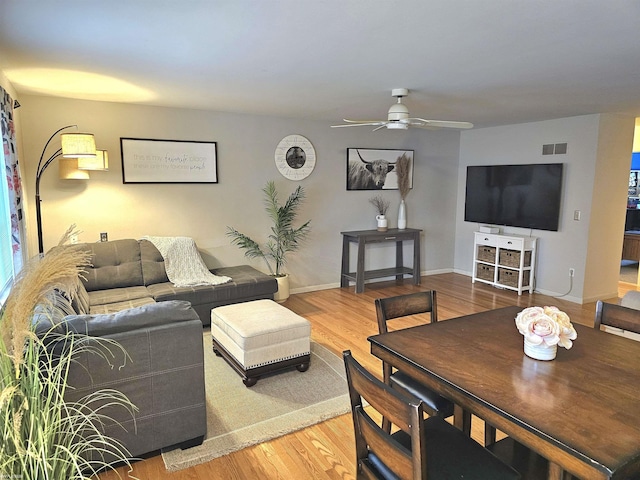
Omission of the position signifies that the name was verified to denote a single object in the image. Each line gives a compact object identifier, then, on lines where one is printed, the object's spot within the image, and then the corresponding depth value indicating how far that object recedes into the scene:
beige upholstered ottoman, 3.03
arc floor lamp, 3.62
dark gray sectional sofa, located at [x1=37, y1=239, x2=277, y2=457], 2.02
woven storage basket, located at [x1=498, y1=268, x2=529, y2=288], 5.67
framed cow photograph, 5.92
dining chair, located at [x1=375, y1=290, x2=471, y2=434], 2.01
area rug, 2.38
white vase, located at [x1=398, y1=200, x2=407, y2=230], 6.21
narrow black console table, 5.70
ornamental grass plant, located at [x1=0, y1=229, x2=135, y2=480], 1.17
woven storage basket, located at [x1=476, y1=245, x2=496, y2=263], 5.96
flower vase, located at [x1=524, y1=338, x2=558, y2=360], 1.66
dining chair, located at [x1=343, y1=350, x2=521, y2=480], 1.27
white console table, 5.57
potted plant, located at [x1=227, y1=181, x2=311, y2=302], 5.15
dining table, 1.19
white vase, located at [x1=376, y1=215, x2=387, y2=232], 6.04
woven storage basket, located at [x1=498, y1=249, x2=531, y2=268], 5.61
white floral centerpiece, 1.64
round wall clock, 5.38
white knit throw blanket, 4.35
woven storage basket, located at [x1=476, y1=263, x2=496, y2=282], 6.03
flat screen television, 5.41
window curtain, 2.89
